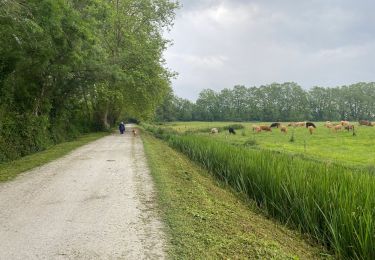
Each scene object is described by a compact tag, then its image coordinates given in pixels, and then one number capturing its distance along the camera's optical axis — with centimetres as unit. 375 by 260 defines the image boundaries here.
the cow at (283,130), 3614
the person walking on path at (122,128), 3834
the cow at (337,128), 3516
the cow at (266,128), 3894
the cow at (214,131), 4118
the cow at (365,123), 4198
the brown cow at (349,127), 3456
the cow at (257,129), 3841
